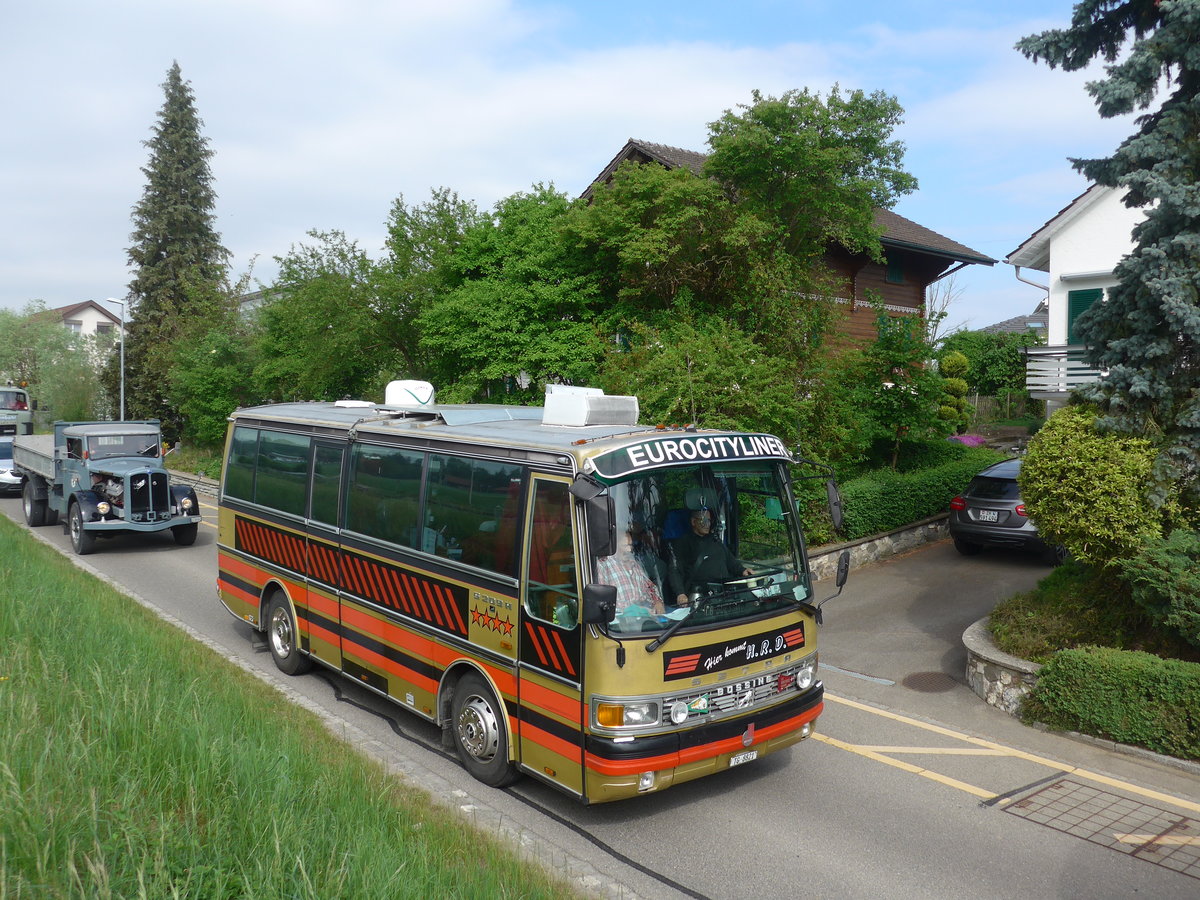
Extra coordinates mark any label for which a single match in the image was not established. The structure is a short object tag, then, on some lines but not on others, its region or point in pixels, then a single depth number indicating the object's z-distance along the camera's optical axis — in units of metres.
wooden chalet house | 25.69
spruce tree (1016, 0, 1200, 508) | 8.77
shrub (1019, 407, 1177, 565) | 8.59
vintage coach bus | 5.93
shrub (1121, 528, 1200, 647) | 7.80
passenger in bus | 5.98
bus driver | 6.26
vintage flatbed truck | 17.48
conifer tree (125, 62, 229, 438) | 43.28
